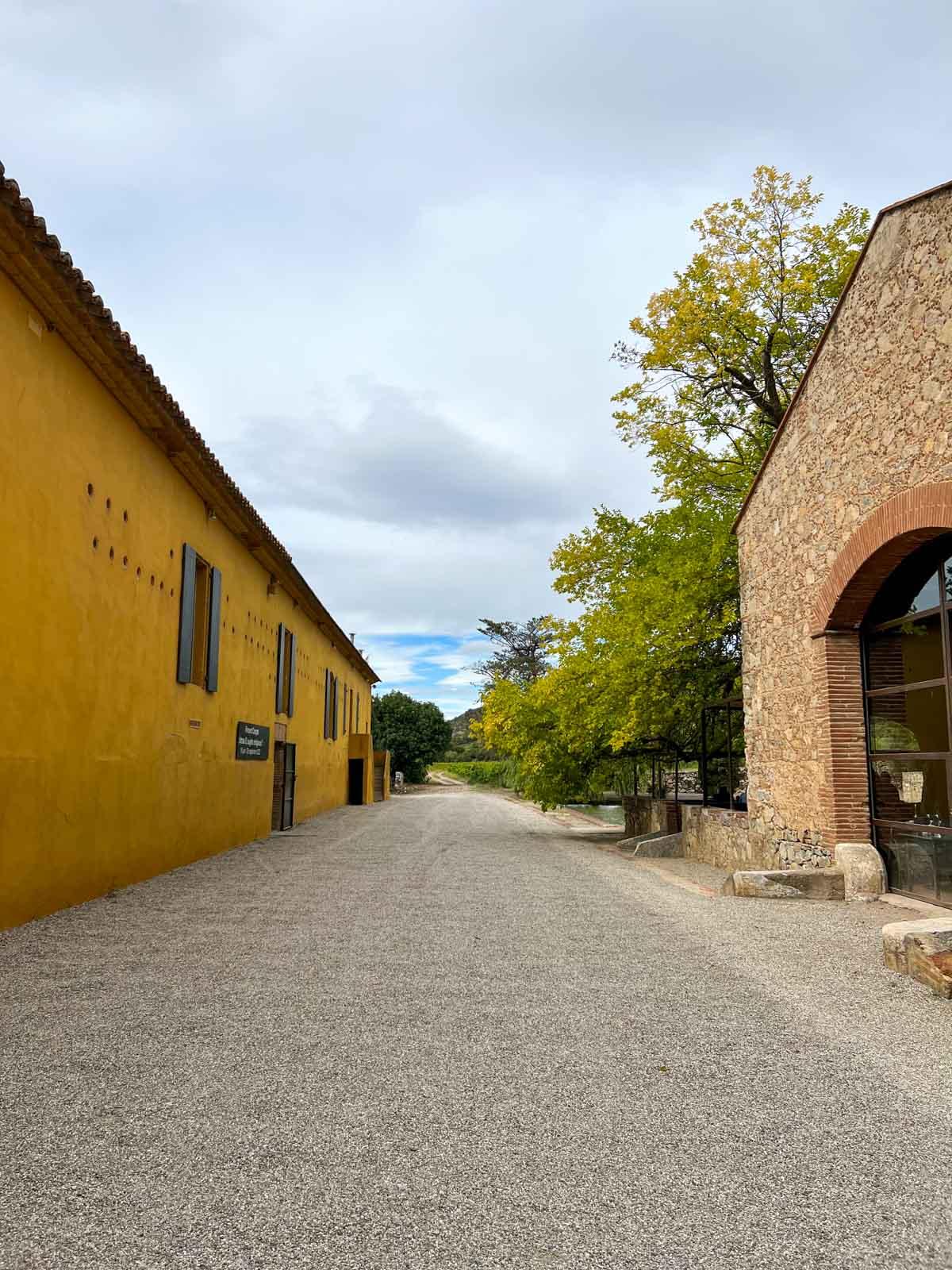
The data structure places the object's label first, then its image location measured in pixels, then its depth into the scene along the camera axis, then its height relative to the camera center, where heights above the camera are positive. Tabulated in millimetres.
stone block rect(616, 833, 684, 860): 13273 -1469
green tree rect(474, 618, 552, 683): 53375 +6104
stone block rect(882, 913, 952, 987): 4906 -1107
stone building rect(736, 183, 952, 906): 6816 +1597
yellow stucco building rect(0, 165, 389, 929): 6184 +1363
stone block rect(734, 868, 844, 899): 7828 -1212
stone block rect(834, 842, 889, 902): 7664 -1075
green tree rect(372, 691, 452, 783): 49375 +1075
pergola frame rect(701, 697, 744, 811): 12302 +504
